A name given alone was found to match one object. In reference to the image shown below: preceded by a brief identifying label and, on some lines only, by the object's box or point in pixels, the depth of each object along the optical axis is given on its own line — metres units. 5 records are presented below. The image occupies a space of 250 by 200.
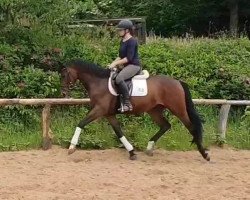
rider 10.20
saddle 10.38
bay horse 10.41
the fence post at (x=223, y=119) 12.21
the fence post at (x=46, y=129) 11.09
